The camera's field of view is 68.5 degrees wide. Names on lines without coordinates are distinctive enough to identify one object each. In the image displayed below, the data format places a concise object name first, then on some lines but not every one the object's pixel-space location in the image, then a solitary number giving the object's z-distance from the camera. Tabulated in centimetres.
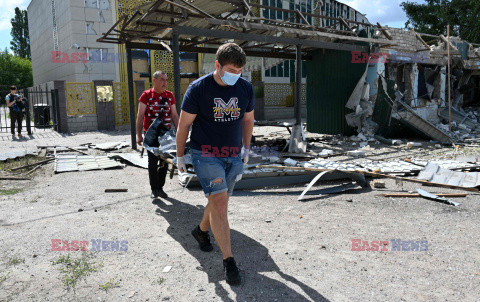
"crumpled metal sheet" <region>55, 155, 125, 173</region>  699
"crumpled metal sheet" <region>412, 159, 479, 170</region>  610
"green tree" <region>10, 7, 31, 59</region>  4809
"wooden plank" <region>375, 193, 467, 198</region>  482
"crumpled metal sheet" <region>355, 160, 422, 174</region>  594
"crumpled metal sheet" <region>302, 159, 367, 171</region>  583
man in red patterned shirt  478
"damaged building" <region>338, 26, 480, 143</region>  1032
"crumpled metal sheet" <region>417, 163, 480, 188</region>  521
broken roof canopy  703
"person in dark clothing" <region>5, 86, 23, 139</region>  1229
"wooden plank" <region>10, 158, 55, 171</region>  686
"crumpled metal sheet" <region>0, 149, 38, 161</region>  773
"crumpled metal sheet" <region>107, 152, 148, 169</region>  722
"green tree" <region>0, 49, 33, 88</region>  4281
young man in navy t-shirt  260
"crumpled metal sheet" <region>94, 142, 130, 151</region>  933
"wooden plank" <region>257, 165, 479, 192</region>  514
